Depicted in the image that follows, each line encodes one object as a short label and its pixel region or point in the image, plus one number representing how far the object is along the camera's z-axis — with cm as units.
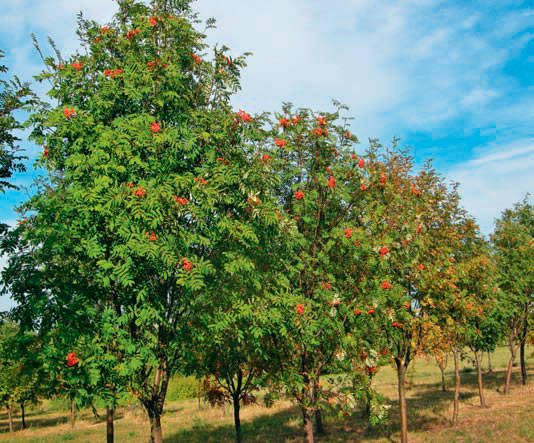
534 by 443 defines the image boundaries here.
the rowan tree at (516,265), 2553
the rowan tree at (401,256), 1176
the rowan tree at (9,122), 1068
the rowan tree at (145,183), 815
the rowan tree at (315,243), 1100
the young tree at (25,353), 827
